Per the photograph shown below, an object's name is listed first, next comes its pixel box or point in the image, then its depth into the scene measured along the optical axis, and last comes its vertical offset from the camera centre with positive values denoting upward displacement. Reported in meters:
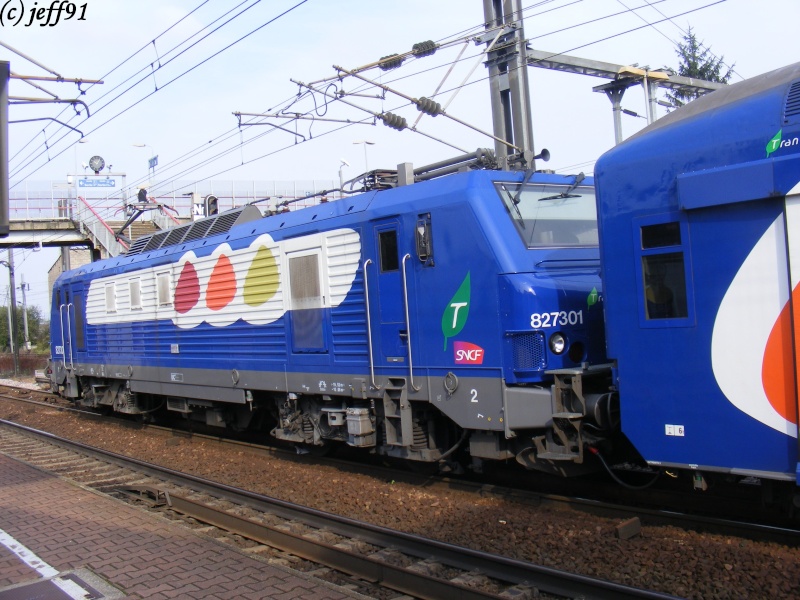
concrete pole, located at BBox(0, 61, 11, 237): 4.98 +1.37
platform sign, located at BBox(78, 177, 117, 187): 41.59 +8.84
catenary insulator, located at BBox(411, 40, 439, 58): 12.41 +4.44
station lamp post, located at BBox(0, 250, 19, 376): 39.00 +1.89
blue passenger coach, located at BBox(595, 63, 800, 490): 5.33 +0.14
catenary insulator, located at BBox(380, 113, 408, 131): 12.57 +3.31
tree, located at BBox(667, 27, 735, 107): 29.56 +9.21
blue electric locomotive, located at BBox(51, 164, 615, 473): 7.50 +0.00
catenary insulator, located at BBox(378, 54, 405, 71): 12.34 +4.26
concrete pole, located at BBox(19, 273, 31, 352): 55.74 +2.44
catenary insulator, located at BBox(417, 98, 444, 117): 11.91 +3.33
